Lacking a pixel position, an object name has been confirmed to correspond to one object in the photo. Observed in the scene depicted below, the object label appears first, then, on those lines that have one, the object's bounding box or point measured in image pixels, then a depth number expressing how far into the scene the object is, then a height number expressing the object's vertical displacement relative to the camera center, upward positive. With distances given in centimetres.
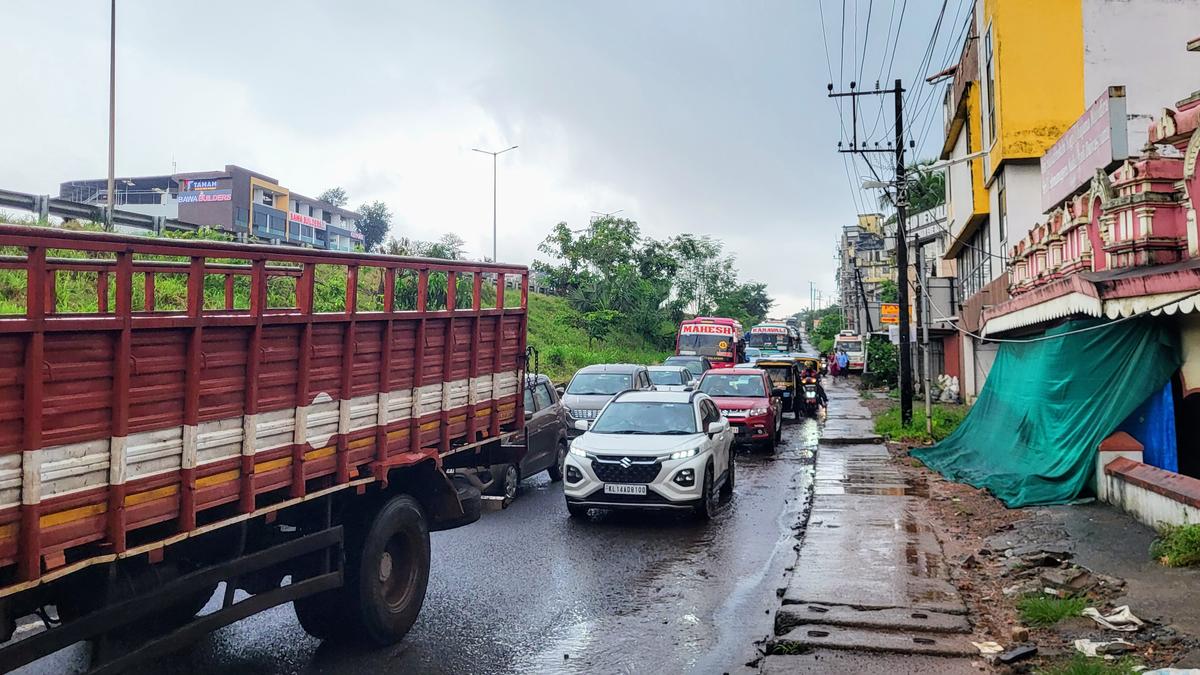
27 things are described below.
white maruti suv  1042 -134
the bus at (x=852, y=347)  5491 +66
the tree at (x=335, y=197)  8676 +1671
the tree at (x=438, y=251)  3320 +452
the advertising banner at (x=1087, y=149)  1110 +308
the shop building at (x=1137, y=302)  837 +58
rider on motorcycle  3070 -84
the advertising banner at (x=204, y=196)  6762 +1323
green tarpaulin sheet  956 -57
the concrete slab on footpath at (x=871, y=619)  651 -209
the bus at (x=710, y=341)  3706 +73
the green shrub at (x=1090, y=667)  505 -191
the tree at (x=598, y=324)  4844 +197
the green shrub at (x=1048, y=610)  638 -195
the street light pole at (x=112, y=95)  2092 +663
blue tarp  948 -85
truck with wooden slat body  357 -42
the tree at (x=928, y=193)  5516 +1089
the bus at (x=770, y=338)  5062 +114
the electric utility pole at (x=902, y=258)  2031 +242
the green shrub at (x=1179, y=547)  696 -163
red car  1812 -100
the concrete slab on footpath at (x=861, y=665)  562 -211
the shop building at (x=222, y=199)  6694 +1320
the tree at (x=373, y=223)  8069 +1305
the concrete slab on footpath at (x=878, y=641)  598 -209
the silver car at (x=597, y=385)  1669 -59
